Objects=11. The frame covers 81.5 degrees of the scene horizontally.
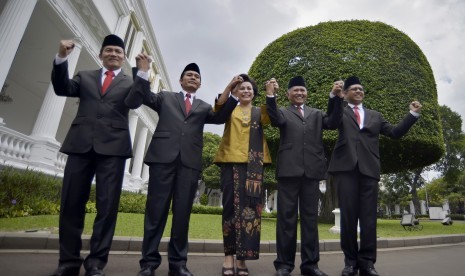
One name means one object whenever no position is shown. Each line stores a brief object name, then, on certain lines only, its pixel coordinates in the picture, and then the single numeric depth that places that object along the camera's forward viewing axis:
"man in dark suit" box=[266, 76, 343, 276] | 2.92
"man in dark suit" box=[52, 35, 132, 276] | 2.45
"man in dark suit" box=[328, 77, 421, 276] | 3.07
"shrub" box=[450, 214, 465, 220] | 32.91
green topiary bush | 10.10
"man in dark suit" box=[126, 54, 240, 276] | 2.64
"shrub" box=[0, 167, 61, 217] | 5.81
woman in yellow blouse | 2.86
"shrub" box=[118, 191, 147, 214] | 10.86
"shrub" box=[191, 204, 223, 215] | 19.28
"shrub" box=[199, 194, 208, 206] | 32.78
